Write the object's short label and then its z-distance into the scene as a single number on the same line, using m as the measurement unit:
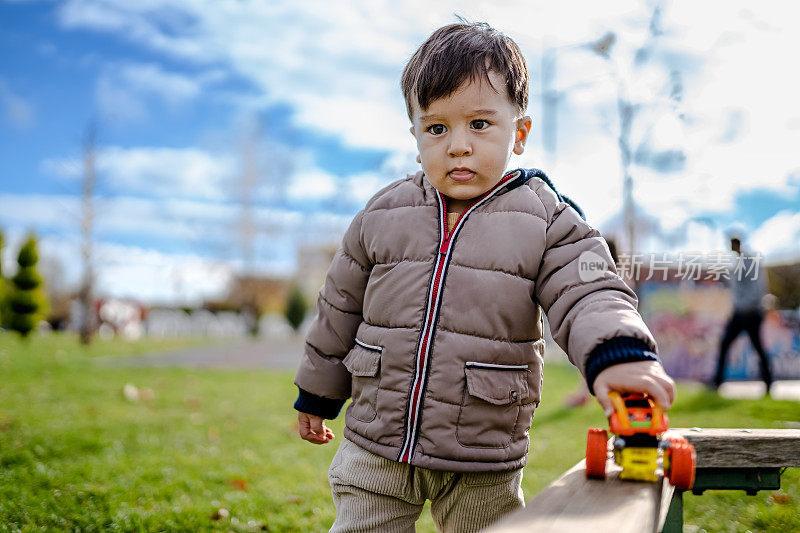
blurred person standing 7.89
